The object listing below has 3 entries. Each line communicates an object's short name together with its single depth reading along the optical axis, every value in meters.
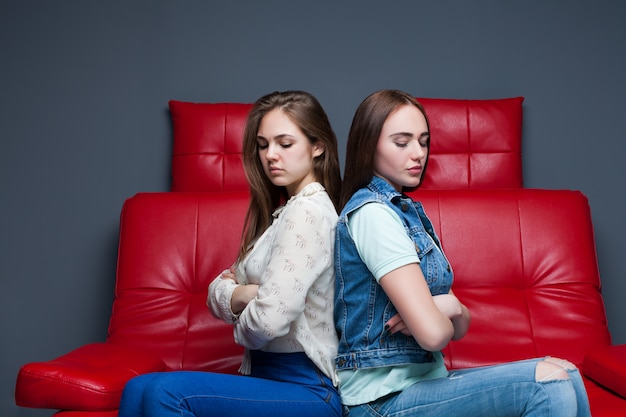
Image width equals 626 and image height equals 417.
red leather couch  2.34
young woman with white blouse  1.52
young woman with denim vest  1.44
